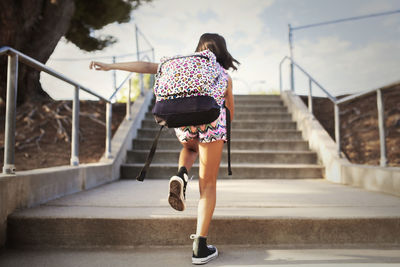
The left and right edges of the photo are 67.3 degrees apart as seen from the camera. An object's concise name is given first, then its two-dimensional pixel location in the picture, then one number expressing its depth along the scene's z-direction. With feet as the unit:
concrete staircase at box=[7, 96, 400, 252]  5.92
